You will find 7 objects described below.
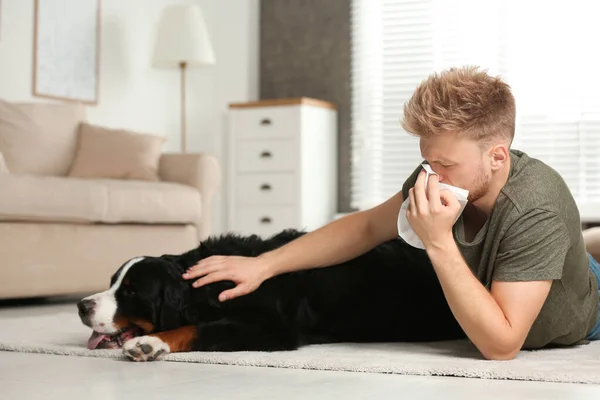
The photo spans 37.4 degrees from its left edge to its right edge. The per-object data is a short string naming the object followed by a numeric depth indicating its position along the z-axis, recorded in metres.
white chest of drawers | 6.04
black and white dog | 2.07
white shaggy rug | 1.78
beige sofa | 3.73
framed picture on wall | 5.52
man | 1.88
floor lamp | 6.14
